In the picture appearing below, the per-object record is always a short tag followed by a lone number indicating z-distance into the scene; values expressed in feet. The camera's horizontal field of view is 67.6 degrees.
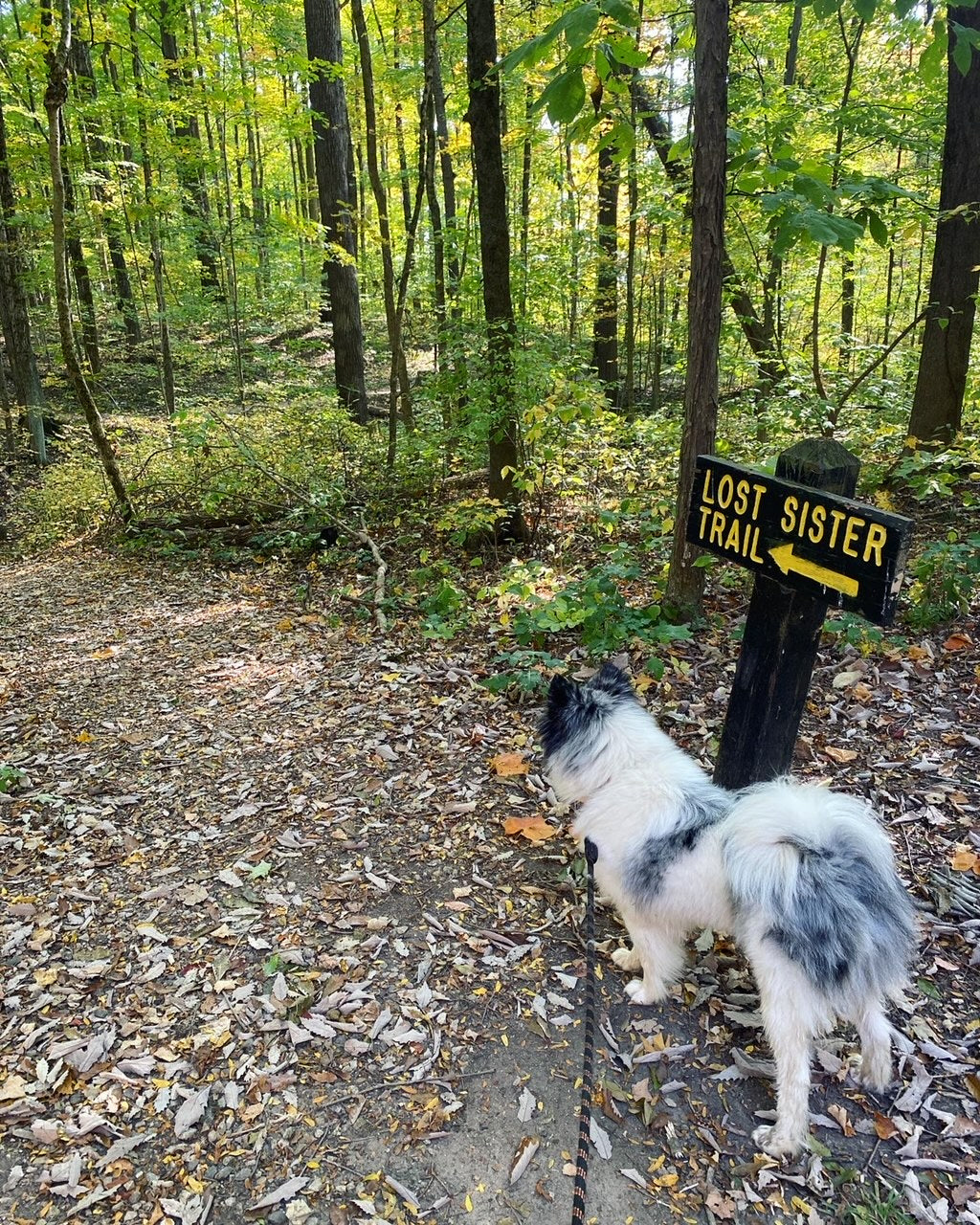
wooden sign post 7.70
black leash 6.57
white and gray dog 7.48
